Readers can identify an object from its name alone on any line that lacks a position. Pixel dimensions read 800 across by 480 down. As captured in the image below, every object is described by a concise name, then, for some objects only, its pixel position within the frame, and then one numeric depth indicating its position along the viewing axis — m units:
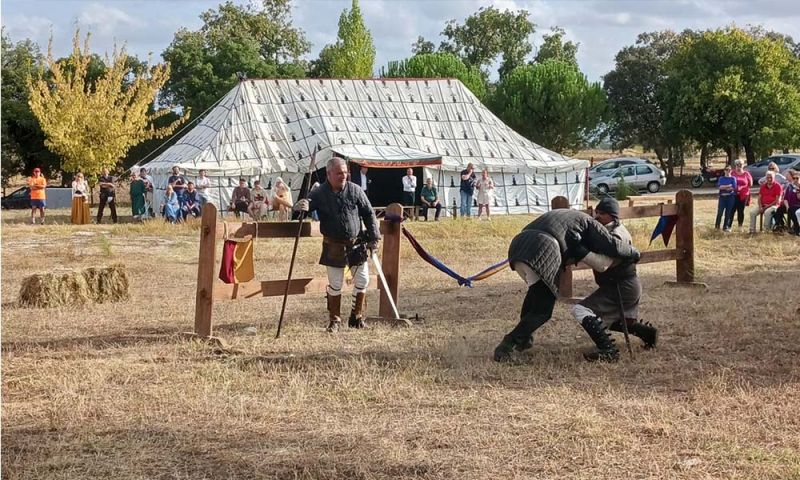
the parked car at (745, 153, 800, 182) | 41.38
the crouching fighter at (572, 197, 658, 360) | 7.98
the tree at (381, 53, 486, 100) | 55.34
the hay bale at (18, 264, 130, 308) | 10.80
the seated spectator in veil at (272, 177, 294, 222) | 23.90
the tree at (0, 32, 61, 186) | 43.62
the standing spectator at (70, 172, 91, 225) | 26.61
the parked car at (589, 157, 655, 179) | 41.53
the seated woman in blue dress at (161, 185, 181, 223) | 25.78
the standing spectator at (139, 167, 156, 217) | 27.94
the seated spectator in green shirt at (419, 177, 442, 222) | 27.92
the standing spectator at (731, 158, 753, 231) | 20.73
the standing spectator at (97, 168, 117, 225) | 27.06
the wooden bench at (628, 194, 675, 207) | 29.15
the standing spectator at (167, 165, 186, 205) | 26.27
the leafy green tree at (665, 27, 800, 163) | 44.66
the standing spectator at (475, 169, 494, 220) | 28.06
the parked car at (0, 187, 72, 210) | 36.25
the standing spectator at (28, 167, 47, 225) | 25.96
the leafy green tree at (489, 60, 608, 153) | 50.34
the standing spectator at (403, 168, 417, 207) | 27.75
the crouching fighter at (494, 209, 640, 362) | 7.68
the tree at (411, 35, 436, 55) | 75.00
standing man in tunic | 9.01
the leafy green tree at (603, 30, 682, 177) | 56.31
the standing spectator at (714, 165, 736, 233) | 20.58
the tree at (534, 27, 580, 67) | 72.88
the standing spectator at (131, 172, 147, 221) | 27.05
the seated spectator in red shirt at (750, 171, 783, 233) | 19.75
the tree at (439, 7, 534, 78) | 72.19
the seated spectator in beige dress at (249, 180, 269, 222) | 26.19
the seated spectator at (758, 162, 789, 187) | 20.45
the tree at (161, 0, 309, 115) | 48.69
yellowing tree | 32.88
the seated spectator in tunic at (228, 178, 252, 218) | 26.09
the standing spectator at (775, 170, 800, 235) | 19.66
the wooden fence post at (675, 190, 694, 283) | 12.15
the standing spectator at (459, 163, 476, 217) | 27.59
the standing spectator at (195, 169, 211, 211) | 26.97
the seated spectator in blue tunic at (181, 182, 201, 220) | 26.41
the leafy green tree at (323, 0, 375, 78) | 56.66
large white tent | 28.83
